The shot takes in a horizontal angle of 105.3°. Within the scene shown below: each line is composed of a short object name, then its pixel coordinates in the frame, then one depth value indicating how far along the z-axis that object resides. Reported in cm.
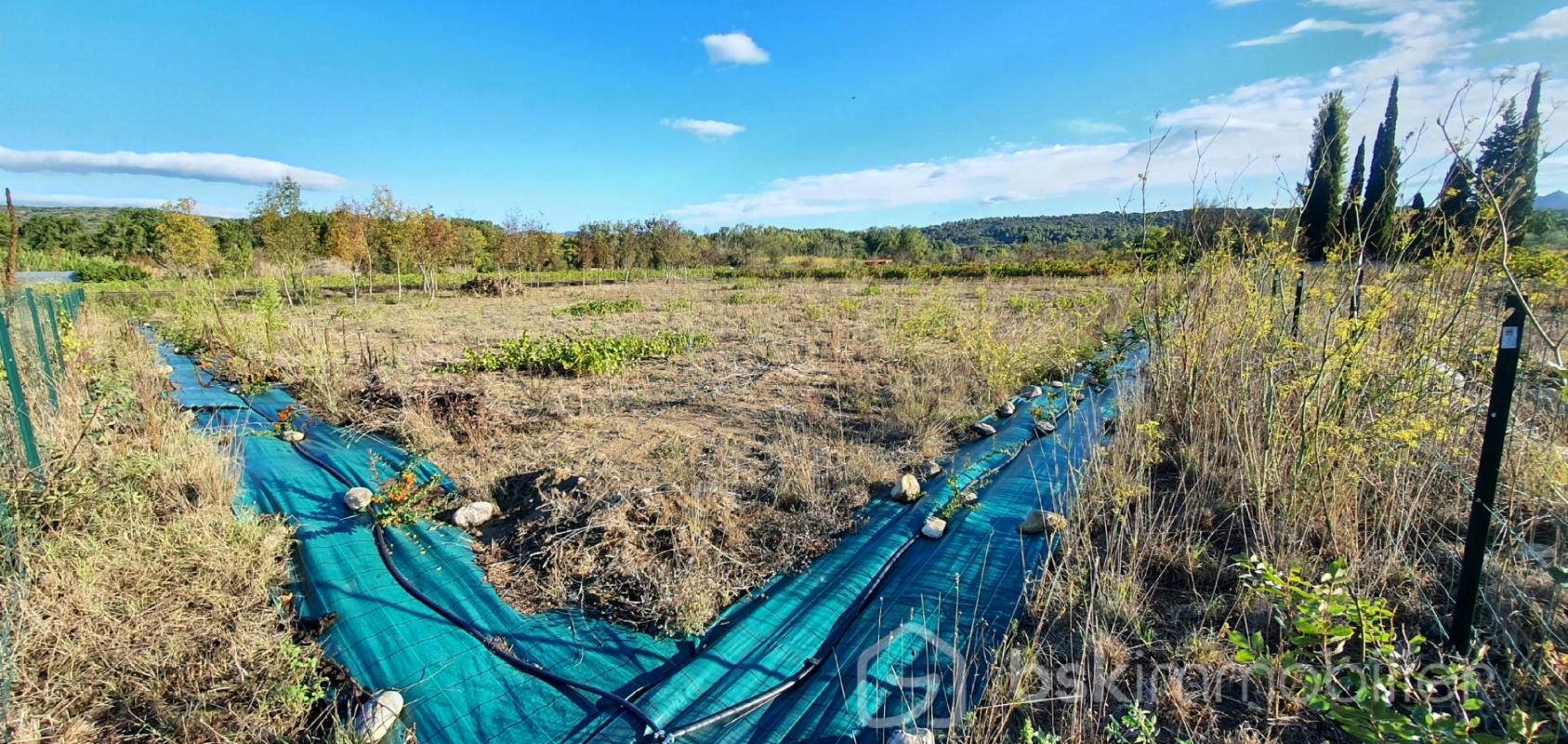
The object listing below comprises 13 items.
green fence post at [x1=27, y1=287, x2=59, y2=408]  420
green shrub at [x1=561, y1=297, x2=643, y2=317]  1401
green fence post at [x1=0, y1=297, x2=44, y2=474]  295
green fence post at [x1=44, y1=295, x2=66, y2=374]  516
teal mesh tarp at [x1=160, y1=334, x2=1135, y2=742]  208
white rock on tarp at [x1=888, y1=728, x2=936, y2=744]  182
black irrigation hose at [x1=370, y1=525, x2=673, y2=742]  205
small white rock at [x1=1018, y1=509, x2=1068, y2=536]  299
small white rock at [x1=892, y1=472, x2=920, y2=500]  369
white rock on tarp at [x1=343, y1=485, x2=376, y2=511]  354
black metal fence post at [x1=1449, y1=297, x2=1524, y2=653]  185
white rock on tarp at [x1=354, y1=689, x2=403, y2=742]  194
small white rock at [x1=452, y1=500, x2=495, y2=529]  349
